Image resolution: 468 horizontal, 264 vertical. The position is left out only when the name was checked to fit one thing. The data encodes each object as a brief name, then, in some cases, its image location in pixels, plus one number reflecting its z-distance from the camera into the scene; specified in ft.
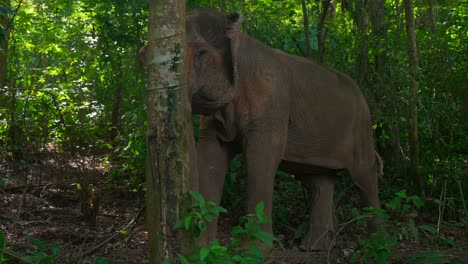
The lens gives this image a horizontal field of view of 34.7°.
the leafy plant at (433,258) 18.58
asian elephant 20.85
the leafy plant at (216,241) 14.02
